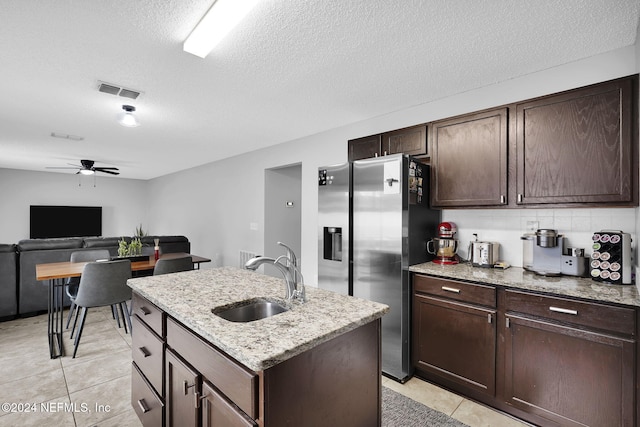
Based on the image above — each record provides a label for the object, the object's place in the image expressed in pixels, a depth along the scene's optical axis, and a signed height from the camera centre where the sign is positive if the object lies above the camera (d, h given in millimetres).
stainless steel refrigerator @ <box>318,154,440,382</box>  2426 -168
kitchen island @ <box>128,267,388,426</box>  965 -551
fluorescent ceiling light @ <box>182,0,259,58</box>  1530 +1047
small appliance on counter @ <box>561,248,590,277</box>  2045 -324
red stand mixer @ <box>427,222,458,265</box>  2621 -266
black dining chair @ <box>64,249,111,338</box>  3712 -534
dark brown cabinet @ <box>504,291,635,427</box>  1602 -836
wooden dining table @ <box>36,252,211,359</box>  2818 -593
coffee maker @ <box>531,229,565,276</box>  2111 -262
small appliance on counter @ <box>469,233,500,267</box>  2438 -311
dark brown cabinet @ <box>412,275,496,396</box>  2064 -858
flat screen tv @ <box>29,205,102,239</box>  7062 -187
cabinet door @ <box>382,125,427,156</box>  2770 +708
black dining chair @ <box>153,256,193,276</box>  3367 -583
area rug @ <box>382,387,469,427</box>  1945 -1335
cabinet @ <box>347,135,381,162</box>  3145 +728
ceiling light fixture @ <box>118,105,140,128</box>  2936 +929
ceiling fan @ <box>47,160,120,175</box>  5438 +817
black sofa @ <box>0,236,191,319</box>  3689 -707
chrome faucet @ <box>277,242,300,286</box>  1522 -261
